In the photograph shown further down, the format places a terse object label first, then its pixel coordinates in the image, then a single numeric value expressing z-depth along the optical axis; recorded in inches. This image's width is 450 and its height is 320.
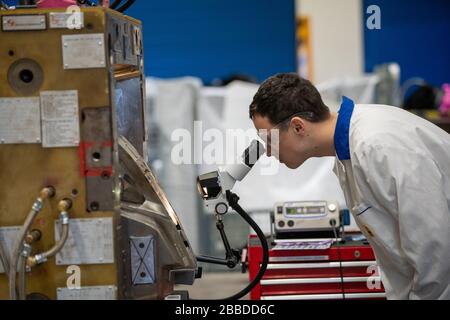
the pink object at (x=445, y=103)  228.9
